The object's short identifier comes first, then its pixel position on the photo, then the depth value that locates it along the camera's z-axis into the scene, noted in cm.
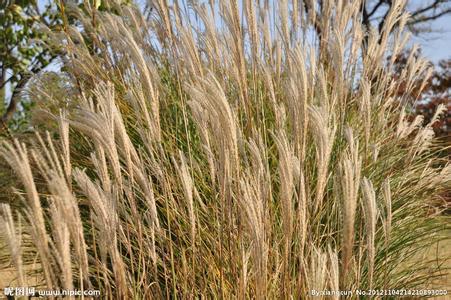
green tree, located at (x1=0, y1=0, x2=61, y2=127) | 485
